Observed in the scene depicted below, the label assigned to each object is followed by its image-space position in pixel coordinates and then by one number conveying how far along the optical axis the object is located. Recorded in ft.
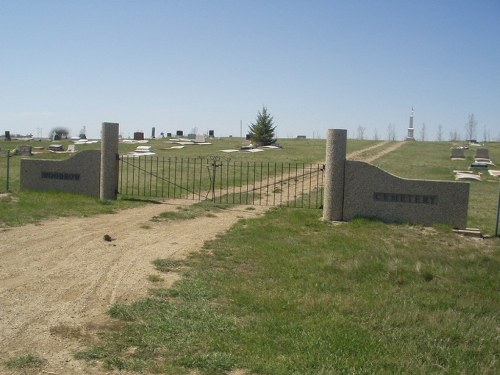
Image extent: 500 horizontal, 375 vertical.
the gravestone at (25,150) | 115.85
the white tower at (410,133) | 255.91
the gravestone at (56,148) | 129.29
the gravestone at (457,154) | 119.24
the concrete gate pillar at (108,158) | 53.88
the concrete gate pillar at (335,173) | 44.42
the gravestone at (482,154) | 112.54
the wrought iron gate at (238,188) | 56.91
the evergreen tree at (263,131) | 150.49
